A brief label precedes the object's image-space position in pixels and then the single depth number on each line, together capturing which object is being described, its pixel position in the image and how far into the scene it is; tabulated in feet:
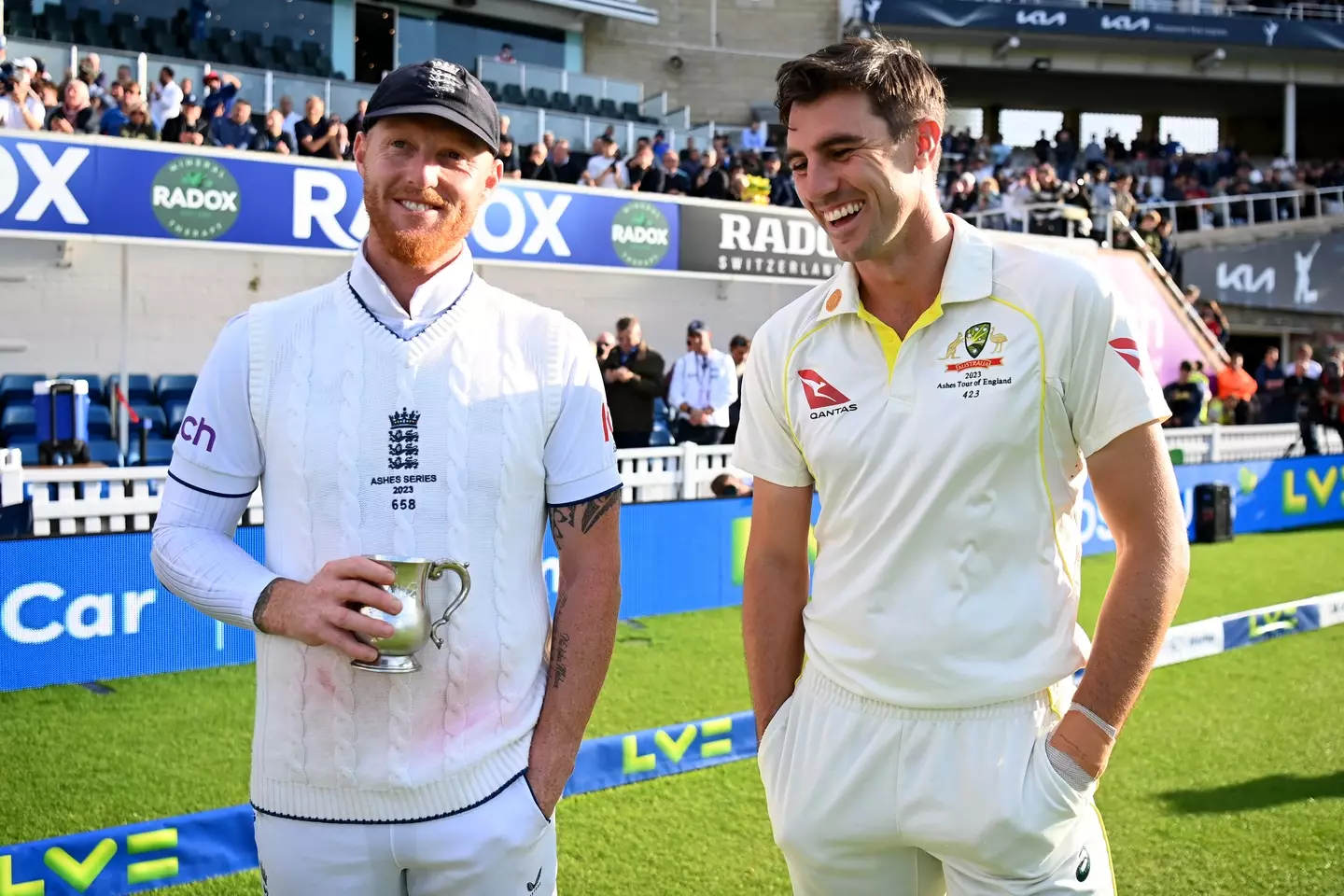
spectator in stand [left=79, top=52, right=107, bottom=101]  39.35
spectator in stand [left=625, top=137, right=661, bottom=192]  46.75
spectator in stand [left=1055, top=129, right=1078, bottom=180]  88.33
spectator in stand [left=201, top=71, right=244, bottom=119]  40.11
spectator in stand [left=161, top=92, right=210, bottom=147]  34.35
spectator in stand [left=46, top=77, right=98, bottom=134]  35.35
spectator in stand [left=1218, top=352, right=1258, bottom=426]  55.36
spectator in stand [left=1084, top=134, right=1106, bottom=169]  88.12
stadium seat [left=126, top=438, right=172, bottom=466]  36.91
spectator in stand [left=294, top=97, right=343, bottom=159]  37.32
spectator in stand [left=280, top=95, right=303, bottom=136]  43.24
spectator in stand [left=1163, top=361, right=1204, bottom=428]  47.06
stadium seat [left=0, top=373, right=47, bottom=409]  38.29
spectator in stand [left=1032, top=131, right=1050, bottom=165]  88.48
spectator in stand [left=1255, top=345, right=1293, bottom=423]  50.85
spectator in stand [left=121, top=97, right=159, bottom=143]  34.22
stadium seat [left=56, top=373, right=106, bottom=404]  40.01
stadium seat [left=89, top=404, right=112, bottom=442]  37.70
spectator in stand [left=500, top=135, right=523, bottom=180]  43.77
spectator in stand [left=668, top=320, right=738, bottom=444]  33.88
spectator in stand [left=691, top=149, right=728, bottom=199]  45.50
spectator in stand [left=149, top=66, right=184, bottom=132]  40.45
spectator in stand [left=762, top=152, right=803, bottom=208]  51.42
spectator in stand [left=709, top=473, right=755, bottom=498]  28.81
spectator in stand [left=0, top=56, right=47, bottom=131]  32.60
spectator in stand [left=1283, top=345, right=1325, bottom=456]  46.14
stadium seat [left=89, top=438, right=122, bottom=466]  35.96
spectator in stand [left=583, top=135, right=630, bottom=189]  44.65
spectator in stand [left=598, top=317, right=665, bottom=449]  32.09
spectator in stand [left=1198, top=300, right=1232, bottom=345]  65.57
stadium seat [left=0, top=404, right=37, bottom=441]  35.63
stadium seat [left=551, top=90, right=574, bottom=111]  59.67
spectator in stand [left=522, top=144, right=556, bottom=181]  41.73
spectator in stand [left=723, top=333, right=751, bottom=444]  35.14
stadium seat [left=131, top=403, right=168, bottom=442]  39.37
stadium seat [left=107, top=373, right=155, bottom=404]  41.09
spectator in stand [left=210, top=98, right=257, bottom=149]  35.70
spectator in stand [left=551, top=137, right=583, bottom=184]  44.01
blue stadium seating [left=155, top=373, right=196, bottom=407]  41.96
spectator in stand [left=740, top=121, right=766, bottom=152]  71.26
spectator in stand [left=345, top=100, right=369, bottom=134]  43.25
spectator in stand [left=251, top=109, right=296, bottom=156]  36.47
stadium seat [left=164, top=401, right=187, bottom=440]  39.90
